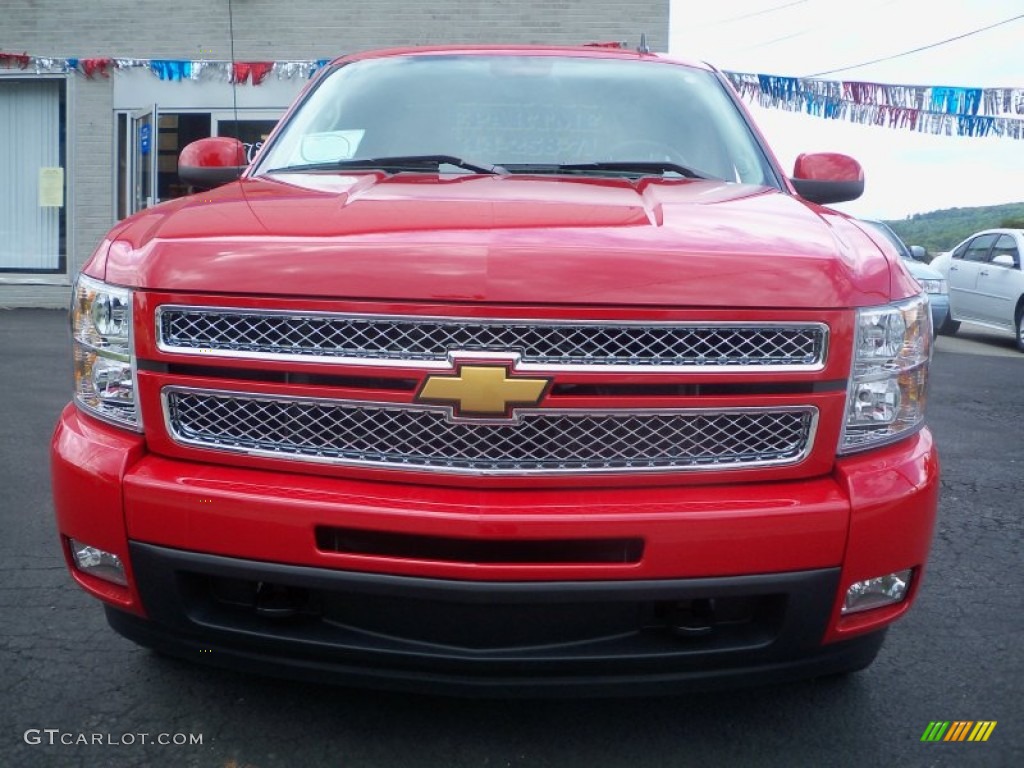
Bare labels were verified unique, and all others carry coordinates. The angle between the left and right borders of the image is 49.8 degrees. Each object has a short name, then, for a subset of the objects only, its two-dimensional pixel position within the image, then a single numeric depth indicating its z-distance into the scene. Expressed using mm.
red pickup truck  2240
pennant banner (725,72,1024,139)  16297
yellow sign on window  15461
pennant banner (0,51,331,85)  14359
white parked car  14742
